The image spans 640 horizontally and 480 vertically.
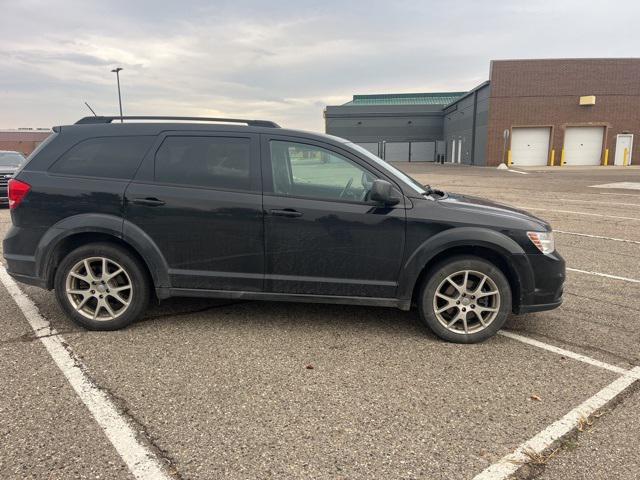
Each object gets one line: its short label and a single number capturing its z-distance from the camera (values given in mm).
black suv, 3936
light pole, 34000
